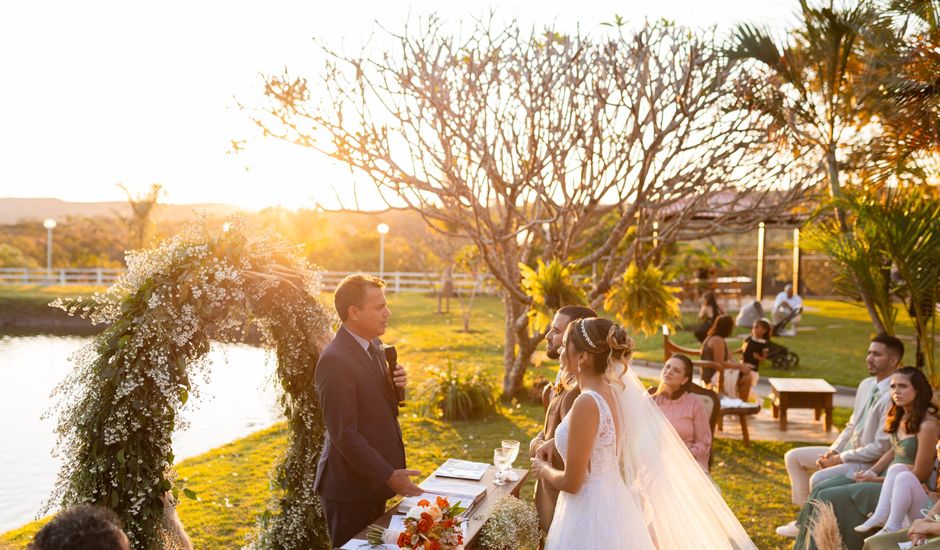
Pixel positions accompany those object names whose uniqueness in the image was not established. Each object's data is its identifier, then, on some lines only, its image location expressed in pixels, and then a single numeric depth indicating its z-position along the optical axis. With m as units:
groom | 3.88
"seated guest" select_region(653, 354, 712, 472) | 5.94
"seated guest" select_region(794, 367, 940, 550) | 4.83
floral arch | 3.63
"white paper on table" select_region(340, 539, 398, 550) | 3.15
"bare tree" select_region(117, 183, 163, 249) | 32.19
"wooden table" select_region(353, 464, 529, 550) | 3.37
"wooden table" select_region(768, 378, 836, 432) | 9.29
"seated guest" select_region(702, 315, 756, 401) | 9.39
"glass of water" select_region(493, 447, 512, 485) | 4.02
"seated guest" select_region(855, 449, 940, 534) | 4.67
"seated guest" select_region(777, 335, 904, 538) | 5.53
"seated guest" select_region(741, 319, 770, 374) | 11.30
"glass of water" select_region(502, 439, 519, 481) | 4.02
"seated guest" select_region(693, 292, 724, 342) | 15.29
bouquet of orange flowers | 2.93
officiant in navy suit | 3.70
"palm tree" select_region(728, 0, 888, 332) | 7.76
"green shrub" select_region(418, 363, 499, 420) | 10.18
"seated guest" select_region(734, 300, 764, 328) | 17.72
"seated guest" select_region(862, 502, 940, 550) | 4.07
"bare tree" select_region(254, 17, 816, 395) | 9.55
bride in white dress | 3.33
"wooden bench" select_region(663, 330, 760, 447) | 8.54
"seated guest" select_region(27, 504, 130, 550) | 2.07
